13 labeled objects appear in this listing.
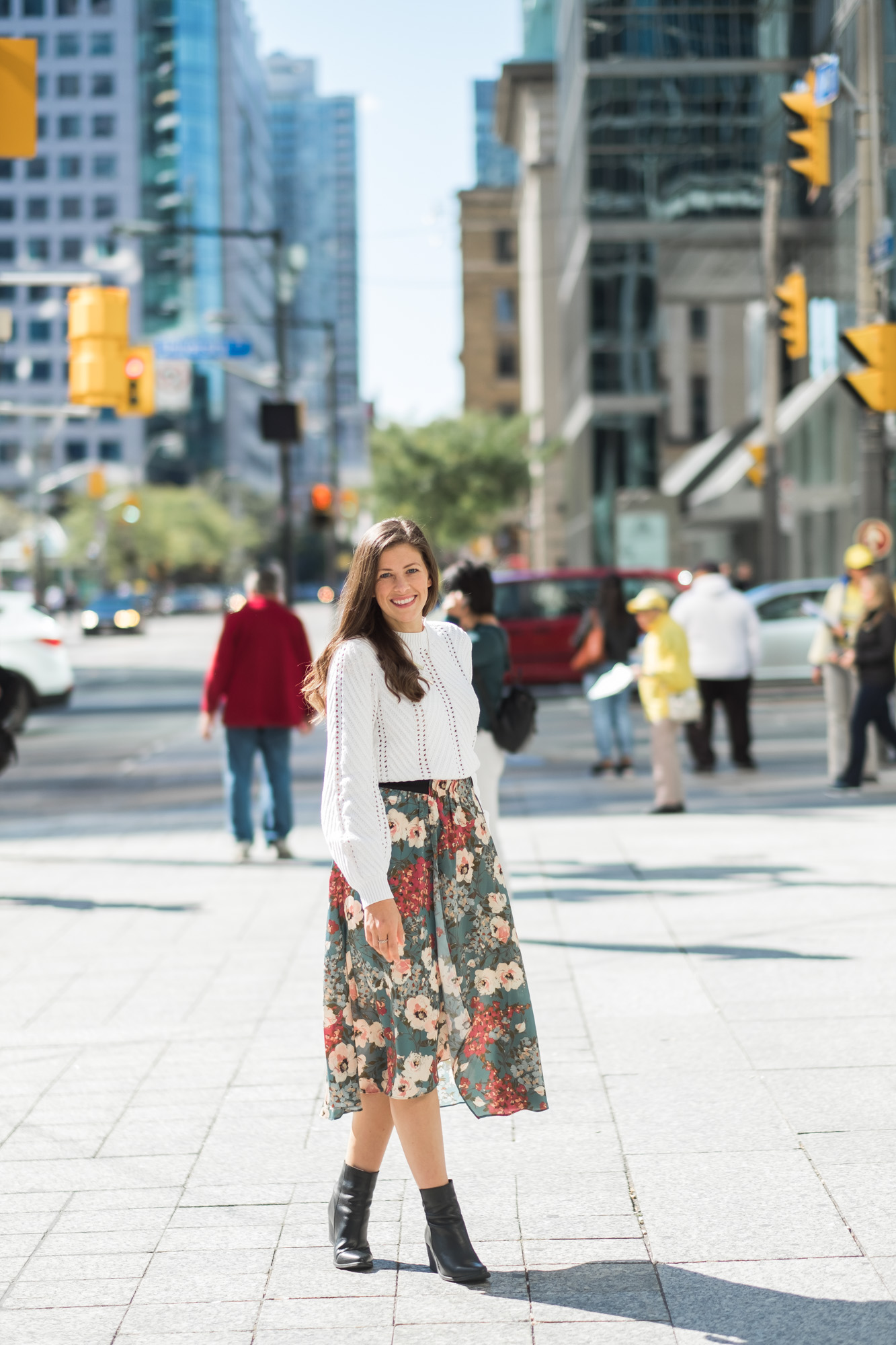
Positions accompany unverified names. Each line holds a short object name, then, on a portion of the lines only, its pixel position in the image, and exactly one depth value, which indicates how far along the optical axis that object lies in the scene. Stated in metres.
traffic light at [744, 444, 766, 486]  26.59
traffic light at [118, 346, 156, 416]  22.23
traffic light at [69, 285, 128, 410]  17.36
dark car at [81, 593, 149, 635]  57.41
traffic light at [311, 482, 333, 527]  28.92
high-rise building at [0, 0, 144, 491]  105.31
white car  21.48
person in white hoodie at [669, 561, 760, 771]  14.62
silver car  22.22
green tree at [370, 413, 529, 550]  56.84
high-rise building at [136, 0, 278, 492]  127.38
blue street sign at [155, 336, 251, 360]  26.94
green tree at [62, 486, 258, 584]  92.94
